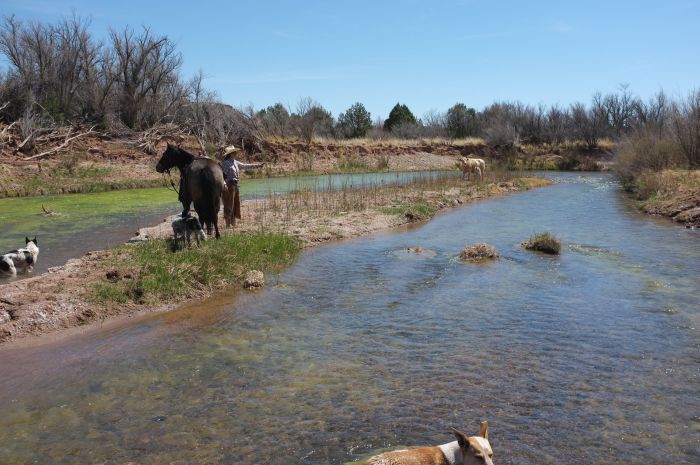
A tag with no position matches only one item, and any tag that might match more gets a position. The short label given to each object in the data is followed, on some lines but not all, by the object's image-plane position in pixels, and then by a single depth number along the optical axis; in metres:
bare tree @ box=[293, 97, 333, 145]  44.31
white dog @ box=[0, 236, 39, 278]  10.27
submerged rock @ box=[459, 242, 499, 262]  12.38
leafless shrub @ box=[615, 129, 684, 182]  25.19
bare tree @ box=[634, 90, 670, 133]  46.26
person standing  13.66
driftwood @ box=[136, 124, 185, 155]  33.56
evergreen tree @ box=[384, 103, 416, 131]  68.38
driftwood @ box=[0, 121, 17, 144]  27.43
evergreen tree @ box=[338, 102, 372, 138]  64.69
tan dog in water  3.83
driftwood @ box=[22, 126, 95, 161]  27.73
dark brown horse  11.45
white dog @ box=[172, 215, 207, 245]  11.22
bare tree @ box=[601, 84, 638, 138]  55.81
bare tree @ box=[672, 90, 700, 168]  24.09
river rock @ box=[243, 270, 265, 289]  9.88
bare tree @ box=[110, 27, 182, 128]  37.00
